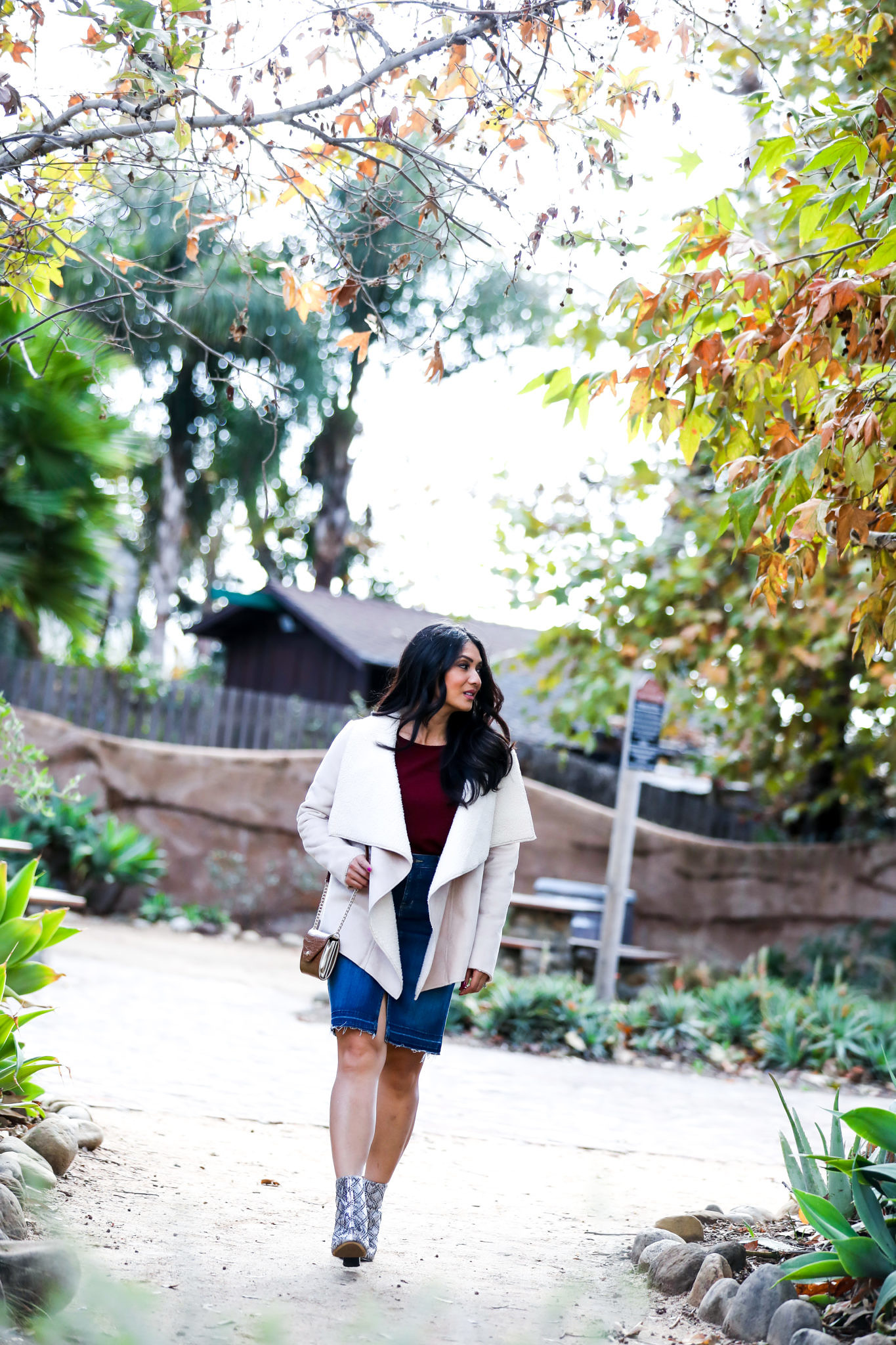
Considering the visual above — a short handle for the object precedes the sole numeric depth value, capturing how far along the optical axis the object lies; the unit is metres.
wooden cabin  20.38
